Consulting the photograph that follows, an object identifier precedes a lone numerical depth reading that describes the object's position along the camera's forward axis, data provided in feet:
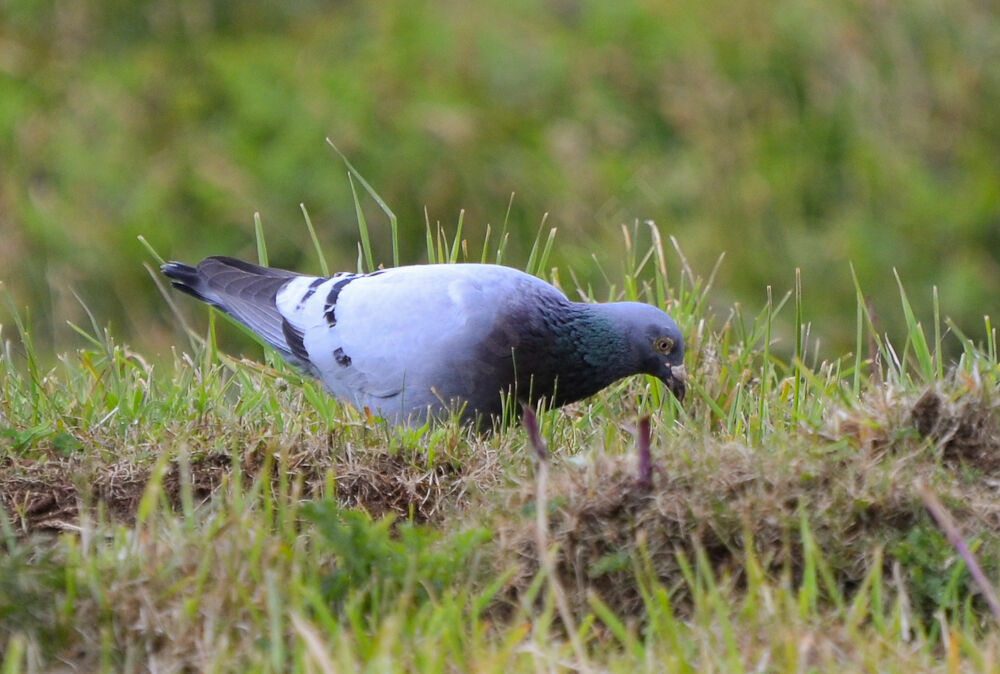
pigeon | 26.73
